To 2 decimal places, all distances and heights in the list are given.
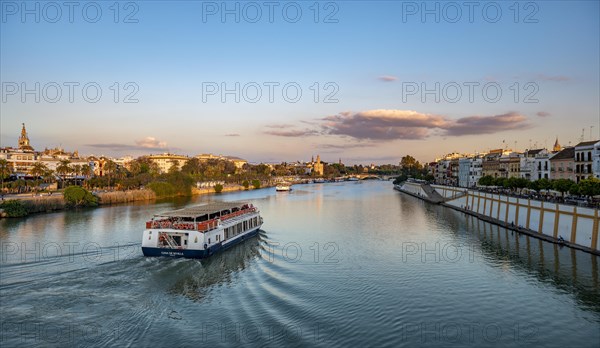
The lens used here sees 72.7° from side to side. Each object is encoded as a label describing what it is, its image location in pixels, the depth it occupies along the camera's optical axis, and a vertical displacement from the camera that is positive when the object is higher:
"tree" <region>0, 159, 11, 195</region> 75.94 -1.16
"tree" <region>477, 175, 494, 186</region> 75.03 -2.09
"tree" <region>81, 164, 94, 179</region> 104.44 -0.86
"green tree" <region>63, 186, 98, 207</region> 62.84 -4.99
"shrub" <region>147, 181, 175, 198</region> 88.06 -4.85
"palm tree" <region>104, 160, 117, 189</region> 102.82 -0.02
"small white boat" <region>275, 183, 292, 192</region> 133.32 -6.65
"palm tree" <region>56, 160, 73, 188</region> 91.31 -0.79
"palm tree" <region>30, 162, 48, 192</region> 88.50 -1.06
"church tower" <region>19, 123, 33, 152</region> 165.75 +10.29
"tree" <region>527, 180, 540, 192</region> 54.20 -2.05
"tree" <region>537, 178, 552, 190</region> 52.02 -1.76
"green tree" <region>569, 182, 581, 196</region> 41.72 -1.96
